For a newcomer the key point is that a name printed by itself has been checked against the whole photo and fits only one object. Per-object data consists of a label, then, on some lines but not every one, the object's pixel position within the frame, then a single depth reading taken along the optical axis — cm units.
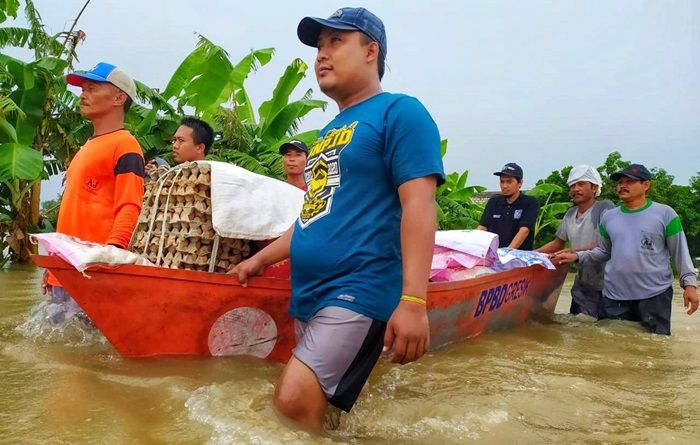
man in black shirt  550
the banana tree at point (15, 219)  900
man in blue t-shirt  175
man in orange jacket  281
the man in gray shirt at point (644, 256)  439
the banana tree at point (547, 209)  1627
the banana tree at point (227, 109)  930
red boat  248
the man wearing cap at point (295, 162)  507
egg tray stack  289
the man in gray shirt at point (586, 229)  505
